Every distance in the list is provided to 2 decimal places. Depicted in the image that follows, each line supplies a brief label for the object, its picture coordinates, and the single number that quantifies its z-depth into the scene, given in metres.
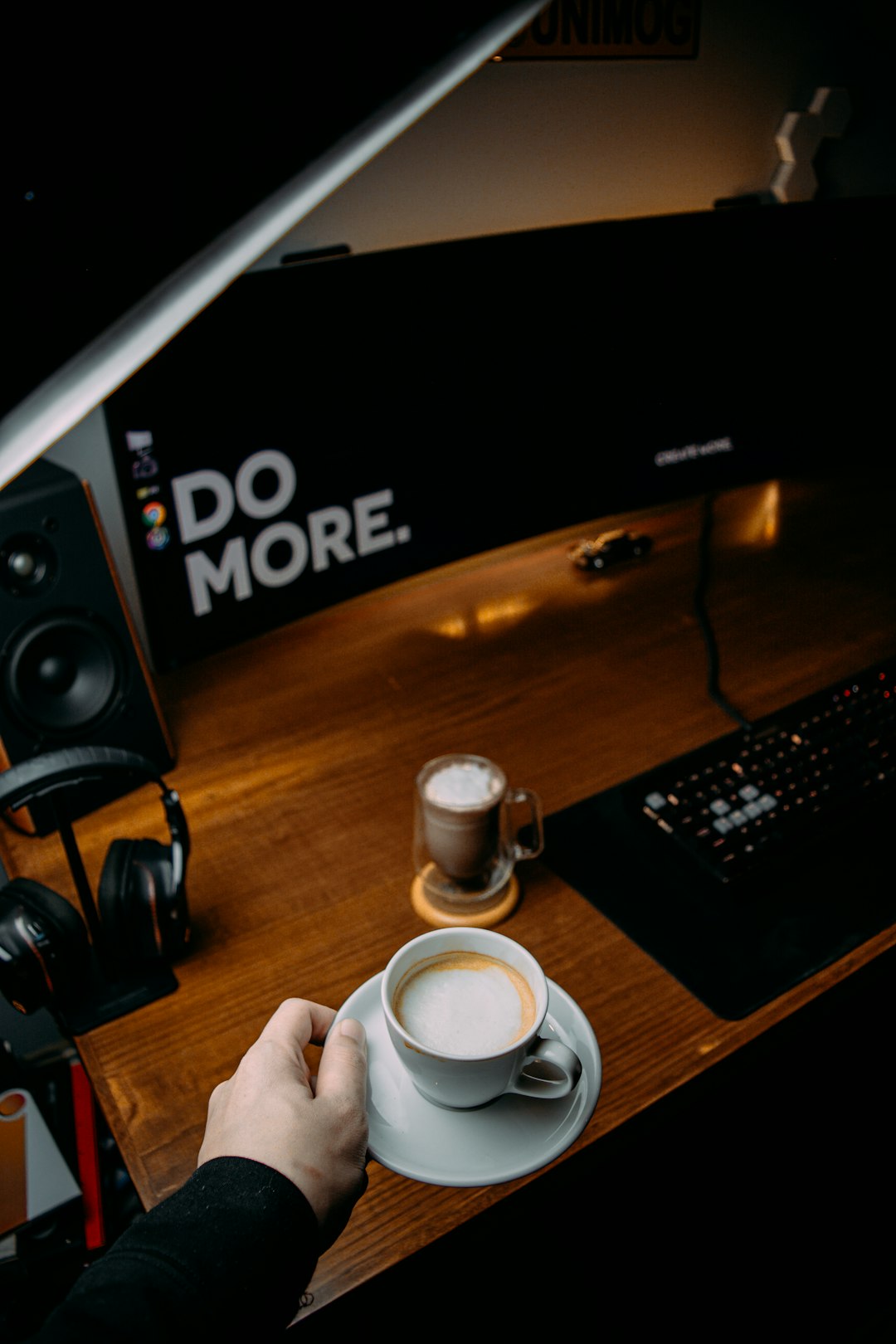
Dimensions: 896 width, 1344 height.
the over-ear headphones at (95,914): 0.67
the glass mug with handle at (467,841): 0.79
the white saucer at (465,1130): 0.58
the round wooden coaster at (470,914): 0.79
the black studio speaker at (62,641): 0.83
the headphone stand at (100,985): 0.71
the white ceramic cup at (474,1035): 0.56
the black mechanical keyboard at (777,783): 0.84
